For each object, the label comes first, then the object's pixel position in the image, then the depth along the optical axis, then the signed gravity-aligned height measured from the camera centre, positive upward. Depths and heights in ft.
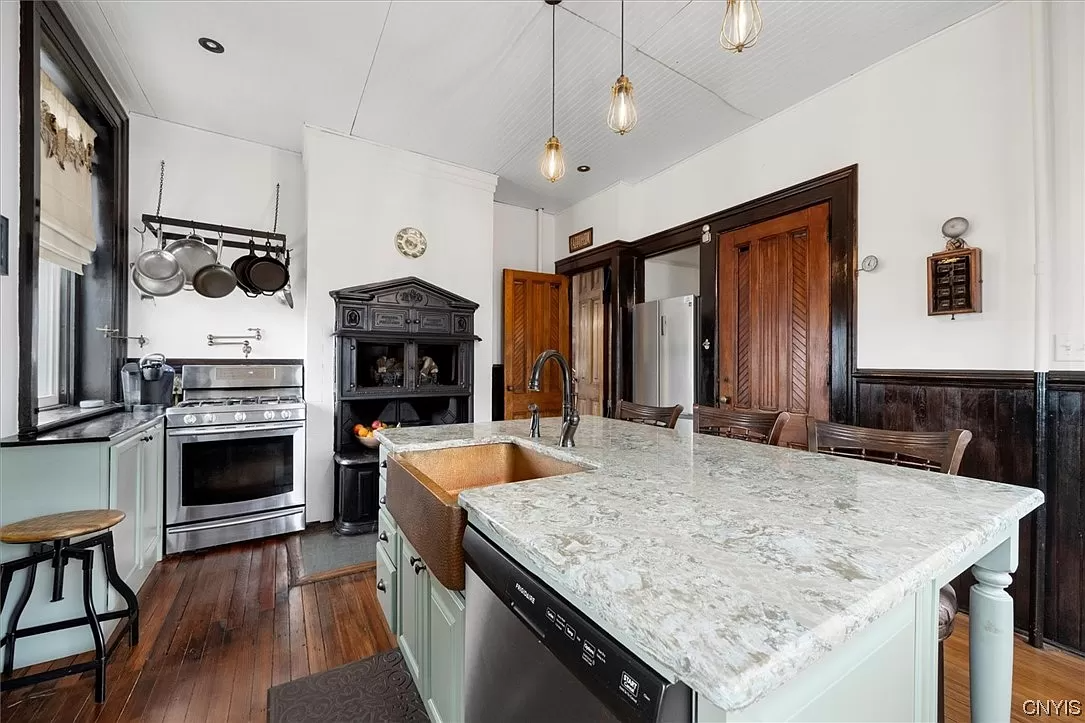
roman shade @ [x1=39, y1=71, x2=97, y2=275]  7.18 +3.04
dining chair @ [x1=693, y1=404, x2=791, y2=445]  6.66 -0.97
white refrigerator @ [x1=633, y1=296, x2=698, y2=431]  12.10 +0.25
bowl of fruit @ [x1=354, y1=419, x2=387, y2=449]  11.22 -1.83
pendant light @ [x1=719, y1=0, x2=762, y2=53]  4.35 +3.30
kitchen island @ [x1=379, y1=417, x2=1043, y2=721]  1.74 -1.04
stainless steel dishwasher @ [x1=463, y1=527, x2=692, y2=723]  1.83 -1.52
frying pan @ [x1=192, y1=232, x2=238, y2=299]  10.59 +1.90
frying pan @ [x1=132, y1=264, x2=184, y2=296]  10.00 +1.71
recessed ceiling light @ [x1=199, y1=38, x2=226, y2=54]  8.23 +5.84
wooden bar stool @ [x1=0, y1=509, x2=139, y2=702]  5.29 -2.45
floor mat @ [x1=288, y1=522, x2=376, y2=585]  8.63 -4.04
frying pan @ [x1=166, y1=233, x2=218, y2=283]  10.60 +2.54
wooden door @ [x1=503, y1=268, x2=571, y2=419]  14.92 +1.05
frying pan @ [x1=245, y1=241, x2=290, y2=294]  11.22 +2.19
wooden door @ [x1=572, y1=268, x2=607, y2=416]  14.69 +0.77
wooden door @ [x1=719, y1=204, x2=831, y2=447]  9.32 +0.98
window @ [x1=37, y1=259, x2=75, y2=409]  8.36 +0.52
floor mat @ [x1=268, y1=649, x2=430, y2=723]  5.20 -4.08
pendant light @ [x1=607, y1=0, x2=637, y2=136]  5.65 +3.22
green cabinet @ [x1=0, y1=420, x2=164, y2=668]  5.81 -1.85
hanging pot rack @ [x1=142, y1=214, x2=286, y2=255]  10.18 +3.15
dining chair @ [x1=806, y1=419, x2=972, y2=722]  3.95 -0.94
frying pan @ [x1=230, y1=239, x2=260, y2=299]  11.26 +2.30
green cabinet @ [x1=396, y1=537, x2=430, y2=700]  4.58 -2.72
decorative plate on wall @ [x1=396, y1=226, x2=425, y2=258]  12.34 +3.30
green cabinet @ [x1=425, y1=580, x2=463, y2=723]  3.70 -2.61
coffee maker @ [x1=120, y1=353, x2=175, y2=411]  9.36 -0.46
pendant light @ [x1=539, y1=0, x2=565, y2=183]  6.68 +2.98
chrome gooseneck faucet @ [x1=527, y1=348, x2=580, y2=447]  5.38 -0.46
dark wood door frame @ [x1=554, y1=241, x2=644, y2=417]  14.11 +1.38
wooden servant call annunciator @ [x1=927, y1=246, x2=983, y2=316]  6.98 +1.28
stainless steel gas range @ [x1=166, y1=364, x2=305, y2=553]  9.18 -2.19
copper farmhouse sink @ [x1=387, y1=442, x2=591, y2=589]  3.65 -1.38
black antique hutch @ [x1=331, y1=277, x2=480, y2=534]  10.72 -0.16
